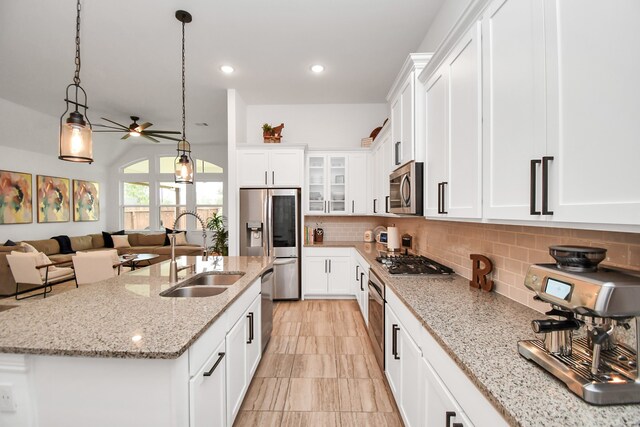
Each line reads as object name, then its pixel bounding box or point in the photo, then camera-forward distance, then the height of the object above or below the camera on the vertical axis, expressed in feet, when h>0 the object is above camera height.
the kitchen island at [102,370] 3.40 -1.93
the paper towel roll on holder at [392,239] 11.37 -1.05
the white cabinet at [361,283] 9.98 -2.82
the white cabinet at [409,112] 6.75 +2.61
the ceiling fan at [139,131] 14.98 +4.44
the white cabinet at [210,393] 3.75 -2.67
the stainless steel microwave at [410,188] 6.77 +0.62
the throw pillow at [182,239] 22.82 -2.15
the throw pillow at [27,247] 15.81 -1.95
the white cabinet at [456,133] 4.36 +1.44
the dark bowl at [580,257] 2.56 -0.41
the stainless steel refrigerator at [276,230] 13.33 -0.81
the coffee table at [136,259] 15.22 -2.55
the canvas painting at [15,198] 16.53 +0.89
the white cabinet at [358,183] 14.32 +1.51
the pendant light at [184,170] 10.31 +1.57
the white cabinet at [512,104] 3.12 +1.35
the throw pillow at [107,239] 22.54 -2.09
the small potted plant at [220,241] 17.90 -1.89
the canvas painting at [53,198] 18.86 +1.00
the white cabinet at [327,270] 13.76 -2.77
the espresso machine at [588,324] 2.21 -1.02
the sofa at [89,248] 14.71 -2.56
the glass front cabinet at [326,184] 14.40 +1.48
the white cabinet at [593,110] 2.17 +0.89
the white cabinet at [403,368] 4.66 -3.00
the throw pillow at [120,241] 22.49 -2.27
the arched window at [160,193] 24.80 +1.75
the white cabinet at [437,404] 3.24 -2.42
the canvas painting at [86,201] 21.48 +0.97
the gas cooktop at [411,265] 7.09 -1.44
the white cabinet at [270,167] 13.50 +2.18
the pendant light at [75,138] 5.65 +1.52
